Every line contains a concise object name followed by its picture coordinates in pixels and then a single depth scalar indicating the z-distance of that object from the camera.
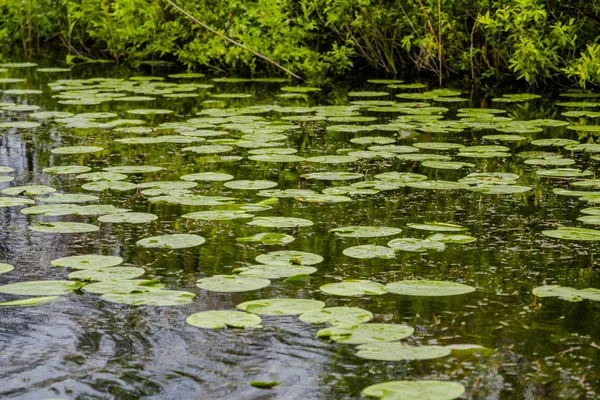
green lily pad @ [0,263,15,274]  6.32
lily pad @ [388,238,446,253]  6.67
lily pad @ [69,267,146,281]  6.11
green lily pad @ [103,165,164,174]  9.36
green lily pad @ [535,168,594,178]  9.04
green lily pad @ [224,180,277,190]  8.63
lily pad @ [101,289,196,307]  5.64
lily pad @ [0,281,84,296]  5.84
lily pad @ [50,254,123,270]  6.36
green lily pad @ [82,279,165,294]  5.83
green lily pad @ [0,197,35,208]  8.08
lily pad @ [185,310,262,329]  5.28
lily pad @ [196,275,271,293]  5.87
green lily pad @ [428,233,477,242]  6.91
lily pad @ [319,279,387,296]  5.78
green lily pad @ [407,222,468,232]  7.20
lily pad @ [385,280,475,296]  5.77
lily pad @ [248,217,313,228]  7.32
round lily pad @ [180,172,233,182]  8.96
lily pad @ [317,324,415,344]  5.03
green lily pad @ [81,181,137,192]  8.66
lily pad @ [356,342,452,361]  4.76
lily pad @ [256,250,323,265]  6.40
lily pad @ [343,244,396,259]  6.54
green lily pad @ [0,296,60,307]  5.68
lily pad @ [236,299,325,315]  5.48
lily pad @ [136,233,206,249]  6.86
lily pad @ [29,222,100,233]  7.23
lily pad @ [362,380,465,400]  4.29
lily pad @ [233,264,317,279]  6.12
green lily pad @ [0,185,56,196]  8.49
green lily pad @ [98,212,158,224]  7.52
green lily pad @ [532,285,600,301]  5.68
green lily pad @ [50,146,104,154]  10.41
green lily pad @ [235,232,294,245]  6.93
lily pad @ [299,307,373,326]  5.30
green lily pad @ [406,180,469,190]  8.56
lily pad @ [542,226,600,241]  6.93
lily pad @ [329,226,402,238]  7.06
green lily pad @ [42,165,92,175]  9.41
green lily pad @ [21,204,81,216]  7.75
